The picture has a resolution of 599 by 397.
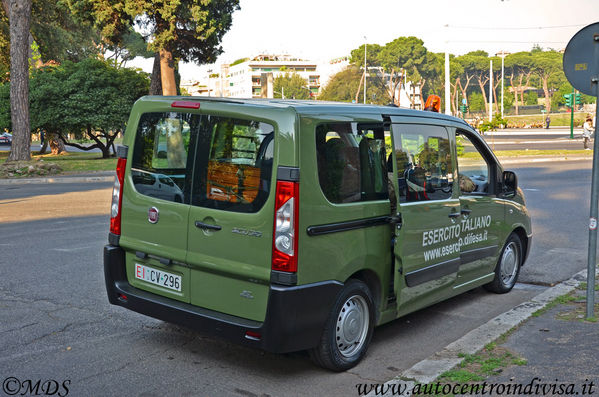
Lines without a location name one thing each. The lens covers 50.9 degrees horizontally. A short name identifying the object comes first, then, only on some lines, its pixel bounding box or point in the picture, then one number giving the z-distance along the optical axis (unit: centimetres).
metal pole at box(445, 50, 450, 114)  3001
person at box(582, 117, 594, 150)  3074
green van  387
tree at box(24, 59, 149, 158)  2936
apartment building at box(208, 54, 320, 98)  16462
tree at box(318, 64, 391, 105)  10775
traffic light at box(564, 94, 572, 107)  4227
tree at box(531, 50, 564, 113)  12012
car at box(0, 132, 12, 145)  5832
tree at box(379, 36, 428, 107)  11331
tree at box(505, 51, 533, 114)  12344
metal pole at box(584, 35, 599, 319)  511
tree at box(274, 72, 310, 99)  13388
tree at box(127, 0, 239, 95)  2895
